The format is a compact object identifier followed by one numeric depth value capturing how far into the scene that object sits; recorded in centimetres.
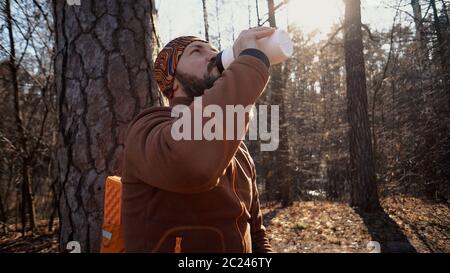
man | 113
